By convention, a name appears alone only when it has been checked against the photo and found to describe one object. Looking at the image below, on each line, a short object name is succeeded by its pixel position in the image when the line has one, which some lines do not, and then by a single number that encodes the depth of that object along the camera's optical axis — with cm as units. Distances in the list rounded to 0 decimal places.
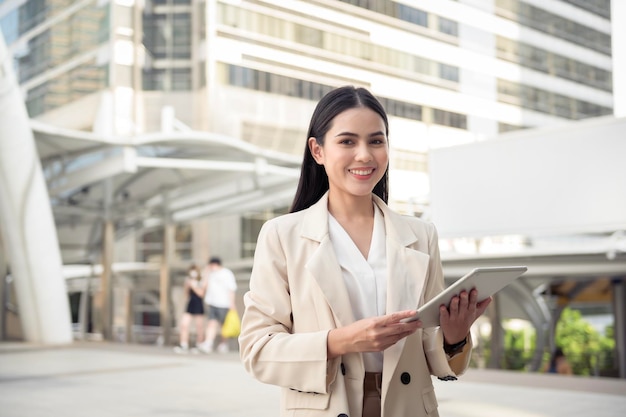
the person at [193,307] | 1394
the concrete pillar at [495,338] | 2256
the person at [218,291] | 1334
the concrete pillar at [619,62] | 1232
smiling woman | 201
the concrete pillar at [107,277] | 2025
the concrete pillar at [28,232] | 1489
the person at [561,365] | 1459
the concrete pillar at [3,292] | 1809
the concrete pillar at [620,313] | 2128
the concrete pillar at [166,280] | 2052
